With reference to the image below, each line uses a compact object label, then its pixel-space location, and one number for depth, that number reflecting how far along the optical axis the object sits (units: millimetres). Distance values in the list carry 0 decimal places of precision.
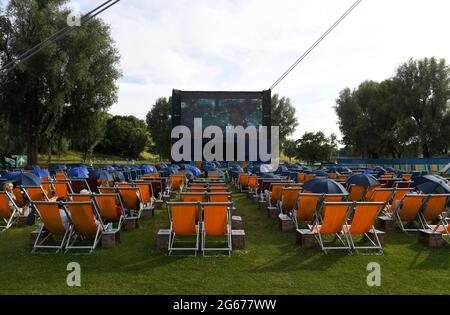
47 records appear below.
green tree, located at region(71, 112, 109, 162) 28812
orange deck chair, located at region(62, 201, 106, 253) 5391
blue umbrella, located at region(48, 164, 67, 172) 17552
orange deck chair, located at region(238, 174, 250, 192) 14284
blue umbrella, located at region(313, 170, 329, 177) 12887
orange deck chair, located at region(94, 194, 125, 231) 6621
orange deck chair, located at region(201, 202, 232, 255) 5430
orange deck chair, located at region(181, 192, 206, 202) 6812
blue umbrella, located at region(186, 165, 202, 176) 17236
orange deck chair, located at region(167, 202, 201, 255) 5410
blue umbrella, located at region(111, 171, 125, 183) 12052
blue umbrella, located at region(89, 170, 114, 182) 10703
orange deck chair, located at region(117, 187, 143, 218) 7688
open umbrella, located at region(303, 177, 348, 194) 6711
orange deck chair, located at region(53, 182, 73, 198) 9086
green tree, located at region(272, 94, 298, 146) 61688
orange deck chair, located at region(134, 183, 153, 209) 8461
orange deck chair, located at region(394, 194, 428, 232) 6789
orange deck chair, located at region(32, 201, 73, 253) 5340
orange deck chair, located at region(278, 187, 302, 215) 7797
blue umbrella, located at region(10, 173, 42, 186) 8406
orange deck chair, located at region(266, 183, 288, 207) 8867
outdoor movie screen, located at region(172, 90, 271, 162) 32969
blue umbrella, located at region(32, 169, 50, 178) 12786
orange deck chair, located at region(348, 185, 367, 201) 9030
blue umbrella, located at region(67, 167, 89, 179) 13066
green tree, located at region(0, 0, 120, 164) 24172
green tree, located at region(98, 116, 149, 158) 83562
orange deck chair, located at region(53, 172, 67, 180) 12602
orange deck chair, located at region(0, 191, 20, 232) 7075
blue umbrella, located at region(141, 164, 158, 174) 16766
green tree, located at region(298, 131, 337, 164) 33938
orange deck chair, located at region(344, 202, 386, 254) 5473
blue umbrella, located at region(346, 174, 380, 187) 8805
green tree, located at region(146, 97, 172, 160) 61756
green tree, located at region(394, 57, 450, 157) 35438
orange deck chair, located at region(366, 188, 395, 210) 7363
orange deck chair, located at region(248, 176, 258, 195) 12654
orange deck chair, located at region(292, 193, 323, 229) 6738
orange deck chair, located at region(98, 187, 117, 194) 7676
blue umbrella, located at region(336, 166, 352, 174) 16688
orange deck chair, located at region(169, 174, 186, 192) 12508
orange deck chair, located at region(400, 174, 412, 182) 13334
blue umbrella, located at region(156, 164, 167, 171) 19081
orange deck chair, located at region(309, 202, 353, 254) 5433
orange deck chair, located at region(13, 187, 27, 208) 8336
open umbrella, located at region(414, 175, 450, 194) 7105
